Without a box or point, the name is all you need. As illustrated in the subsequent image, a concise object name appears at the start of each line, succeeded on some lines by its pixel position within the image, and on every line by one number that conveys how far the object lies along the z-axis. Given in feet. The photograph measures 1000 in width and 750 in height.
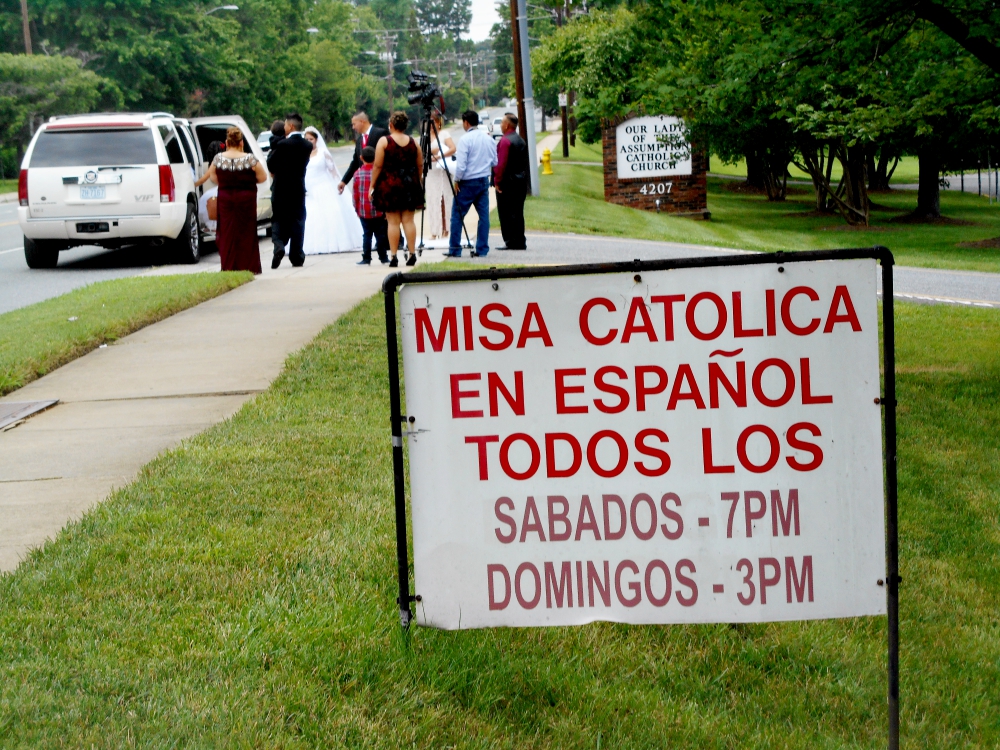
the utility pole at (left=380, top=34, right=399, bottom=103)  395.07
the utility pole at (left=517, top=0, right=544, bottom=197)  101.76
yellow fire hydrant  147.02
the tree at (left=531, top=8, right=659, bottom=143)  62.42
